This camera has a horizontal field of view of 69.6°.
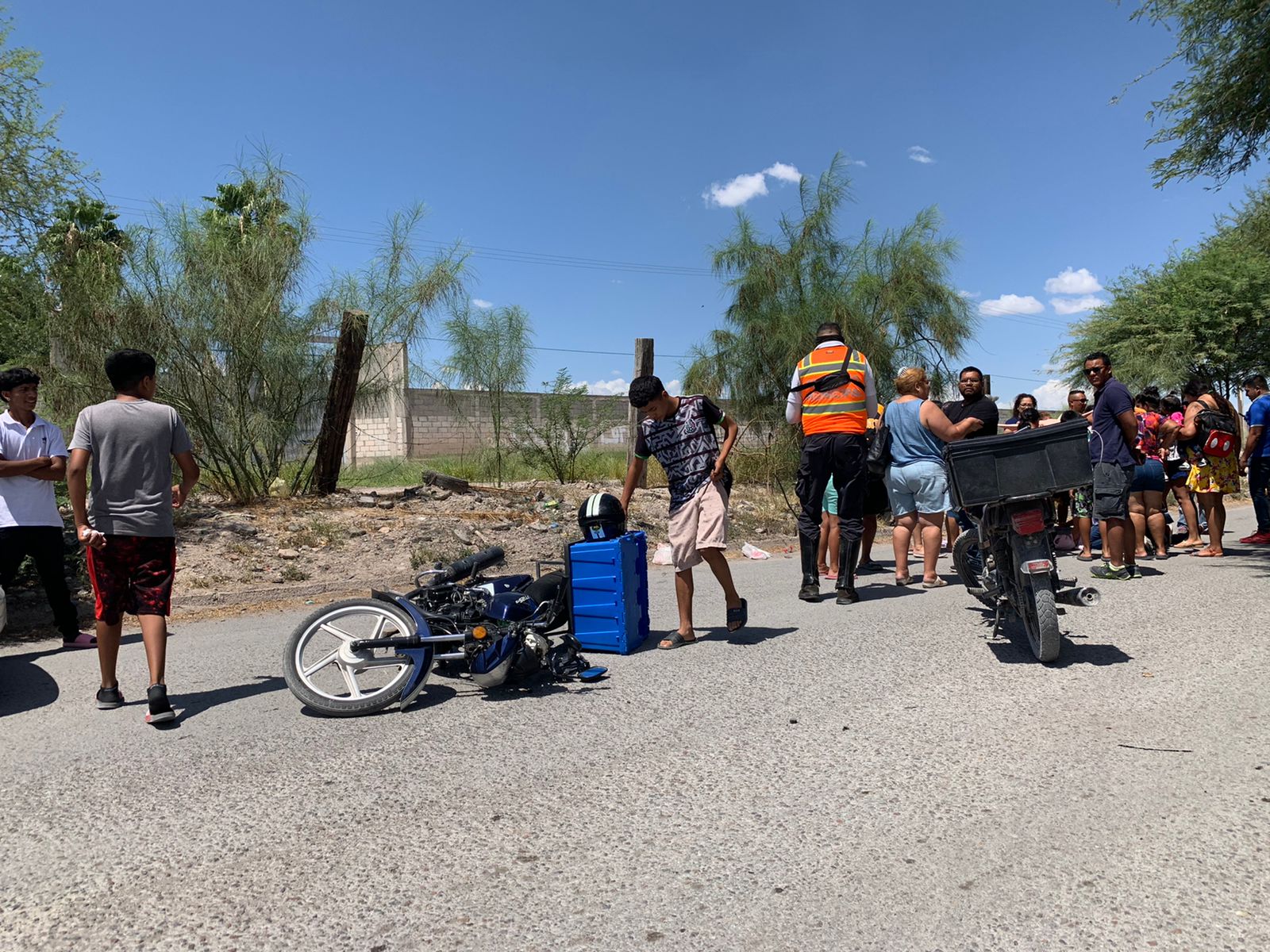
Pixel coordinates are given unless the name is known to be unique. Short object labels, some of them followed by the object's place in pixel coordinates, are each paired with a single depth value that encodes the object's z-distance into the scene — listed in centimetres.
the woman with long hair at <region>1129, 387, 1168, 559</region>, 885
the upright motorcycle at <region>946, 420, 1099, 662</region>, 506
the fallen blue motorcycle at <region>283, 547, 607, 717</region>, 465
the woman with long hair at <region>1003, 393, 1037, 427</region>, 973
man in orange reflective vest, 704
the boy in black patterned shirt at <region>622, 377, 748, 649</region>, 598
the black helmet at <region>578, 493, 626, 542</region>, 573
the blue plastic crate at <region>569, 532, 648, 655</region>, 563
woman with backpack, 952
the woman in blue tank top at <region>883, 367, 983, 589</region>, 789
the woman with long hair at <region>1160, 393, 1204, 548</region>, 1000
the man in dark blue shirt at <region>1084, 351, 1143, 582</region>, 775
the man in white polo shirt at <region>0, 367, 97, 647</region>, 614
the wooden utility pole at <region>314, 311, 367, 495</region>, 1244
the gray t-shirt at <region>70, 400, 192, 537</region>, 468
